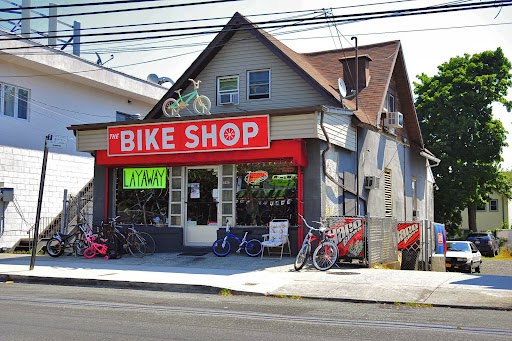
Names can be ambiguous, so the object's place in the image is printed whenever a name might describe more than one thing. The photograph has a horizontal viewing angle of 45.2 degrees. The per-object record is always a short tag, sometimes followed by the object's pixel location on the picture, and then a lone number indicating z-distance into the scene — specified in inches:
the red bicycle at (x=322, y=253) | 603.5
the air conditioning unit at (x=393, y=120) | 889.5
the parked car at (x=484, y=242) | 1403.8
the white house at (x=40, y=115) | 884.6
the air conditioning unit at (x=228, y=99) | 842.8
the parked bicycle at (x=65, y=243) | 745.0
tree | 1454.2
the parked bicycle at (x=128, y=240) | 728.3
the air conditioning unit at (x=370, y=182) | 833.5
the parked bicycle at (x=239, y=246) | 694.5
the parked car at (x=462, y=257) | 907.7
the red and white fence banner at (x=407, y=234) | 751.7
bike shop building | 690.2
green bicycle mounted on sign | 786.2
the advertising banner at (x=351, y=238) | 637.3
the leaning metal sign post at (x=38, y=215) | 610.5
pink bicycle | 722.2
